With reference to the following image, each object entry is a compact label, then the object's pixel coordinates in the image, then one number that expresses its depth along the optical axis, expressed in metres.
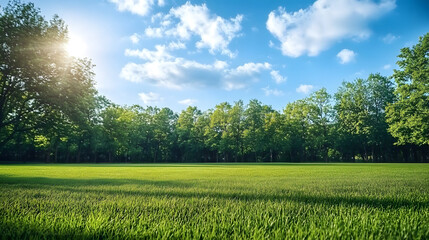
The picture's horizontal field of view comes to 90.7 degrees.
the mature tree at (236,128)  65.25
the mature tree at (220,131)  65.19
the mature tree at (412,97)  27.73
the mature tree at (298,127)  63.25
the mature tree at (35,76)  14.23
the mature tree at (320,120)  60.19
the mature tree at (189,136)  71.62
